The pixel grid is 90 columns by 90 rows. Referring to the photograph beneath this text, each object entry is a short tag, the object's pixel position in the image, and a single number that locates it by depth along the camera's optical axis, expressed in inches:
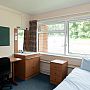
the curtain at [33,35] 137.3
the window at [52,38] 125.2
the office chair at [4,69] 87.5
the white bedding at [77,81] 55.8
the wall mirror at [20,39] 128.2
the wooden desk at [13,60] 98.9
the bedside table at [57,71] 97.5
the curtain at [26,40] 136.3
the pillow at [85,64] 90.7
